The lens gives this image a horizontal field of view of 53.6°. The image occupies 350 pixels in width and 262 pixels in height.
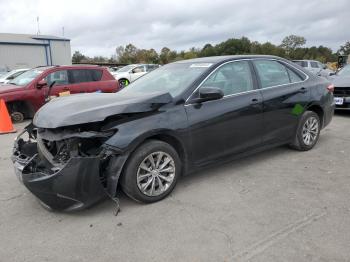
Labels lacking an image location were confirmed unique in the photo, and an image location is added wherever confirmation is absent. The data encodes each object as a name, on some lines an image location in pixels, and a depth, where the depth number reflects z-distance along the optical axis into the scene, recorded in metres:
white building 36.42
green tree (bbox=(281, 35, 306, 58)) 80.25
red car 9.58
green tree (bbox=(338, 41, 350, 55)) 86.56
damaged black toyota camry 3.51
